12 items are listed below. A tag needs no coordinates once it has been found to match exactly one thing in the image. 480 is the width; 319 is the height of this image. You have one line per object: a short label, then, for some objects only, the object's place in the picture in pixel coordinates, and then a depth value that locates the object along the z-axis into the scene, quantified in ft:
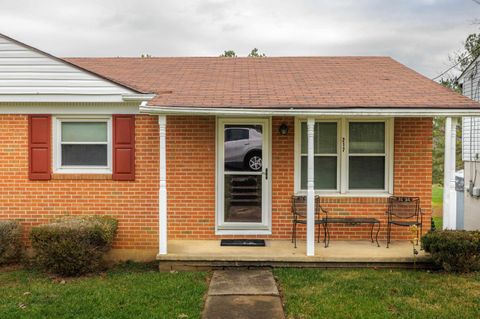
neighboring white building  39.91
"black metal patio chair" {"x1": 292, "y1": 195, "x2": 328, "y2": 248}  25.96
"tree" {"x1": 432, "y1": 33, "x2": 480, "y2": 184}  63.16
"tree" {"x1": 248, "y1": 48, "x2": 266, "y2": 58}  90.66
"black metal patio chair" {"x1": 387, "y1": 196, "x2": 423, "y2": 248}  26.48
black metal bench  25.57
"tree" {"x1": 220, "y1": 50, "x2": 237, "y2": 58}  90.40
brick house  25.29
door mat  25.83
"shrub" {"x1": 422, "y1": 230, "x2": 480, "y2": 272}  21.88
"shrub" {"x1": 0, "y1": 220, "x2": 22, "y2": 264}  24.30
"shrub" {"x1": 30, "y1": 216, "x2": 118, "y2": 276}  22.31
